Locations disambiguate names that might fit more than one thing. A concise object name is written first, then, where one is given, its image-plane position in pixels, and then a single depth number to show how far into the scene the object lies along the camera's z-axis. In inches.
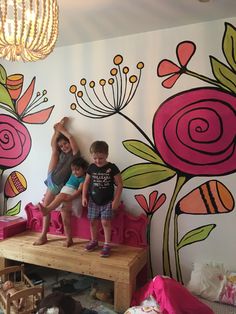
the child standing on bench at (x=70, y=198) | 91.7
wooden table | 75.9
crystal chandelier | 44.1
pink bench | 89.2
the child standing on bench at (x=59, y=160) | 98.0
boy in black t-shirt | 85.0
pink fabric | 64.4
